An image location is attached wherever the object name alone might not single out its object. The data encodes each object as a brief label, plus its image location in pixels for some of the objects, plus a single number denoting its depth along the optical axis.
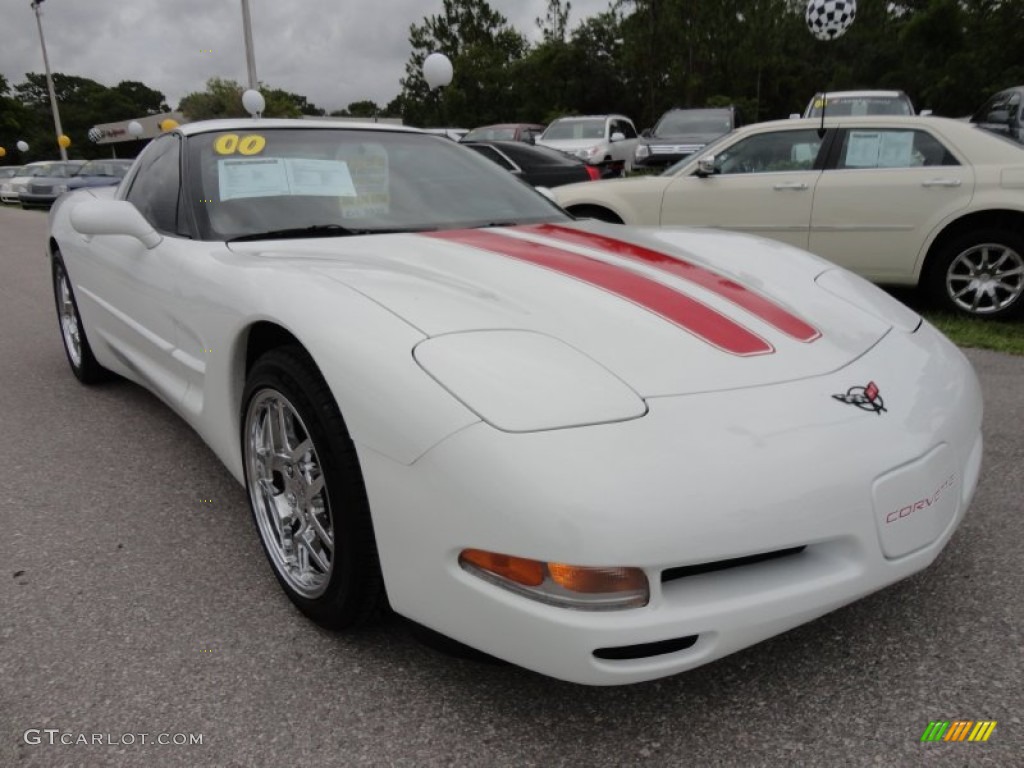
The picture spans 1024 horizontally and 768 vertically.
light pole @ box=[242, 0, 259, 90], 17.30
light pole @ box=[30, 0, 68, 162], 33.53
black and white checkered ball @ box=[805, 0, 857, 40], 11.20
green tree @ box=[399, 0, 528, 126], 44.69
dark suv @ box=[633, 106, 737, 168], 11.48
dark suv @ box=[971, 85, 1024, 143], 7.97
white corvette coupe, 1.31
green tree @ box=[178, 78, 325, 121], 35.28
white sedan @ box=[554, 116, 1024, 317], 4.74
